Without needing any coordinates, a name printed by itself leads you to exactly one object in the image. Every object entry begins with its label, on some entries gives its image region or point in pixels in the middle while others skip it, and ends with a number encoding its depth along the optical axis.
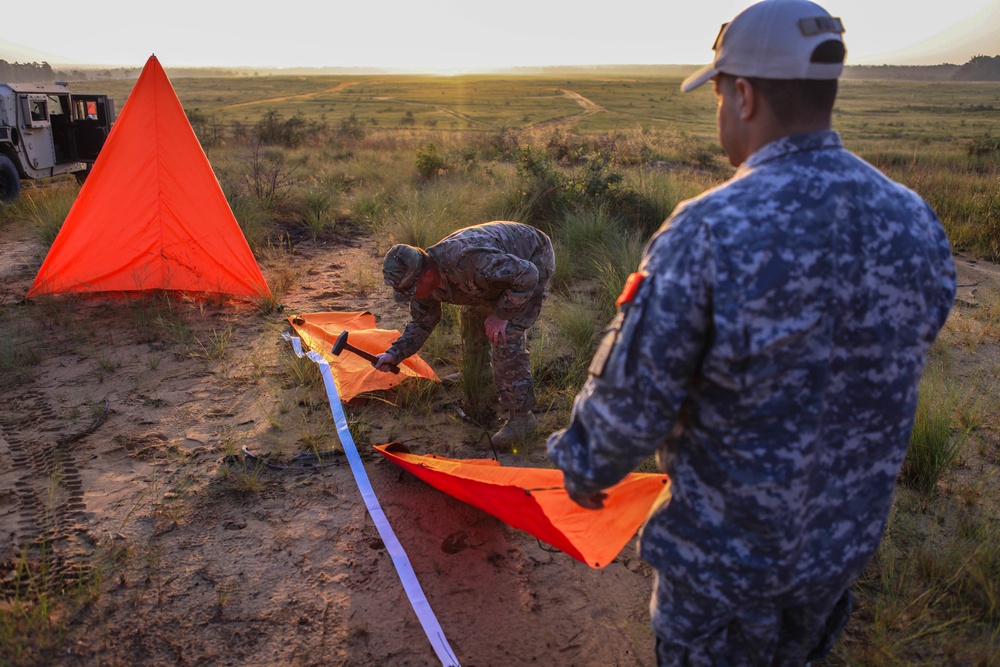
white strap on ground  2.26
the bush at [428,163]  11.17
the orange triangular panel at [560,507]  2.16
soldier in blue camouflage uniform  1.11
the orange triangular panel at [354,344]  4.07
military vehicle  8.83
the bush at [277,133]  16.58
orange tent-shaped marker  5.25
